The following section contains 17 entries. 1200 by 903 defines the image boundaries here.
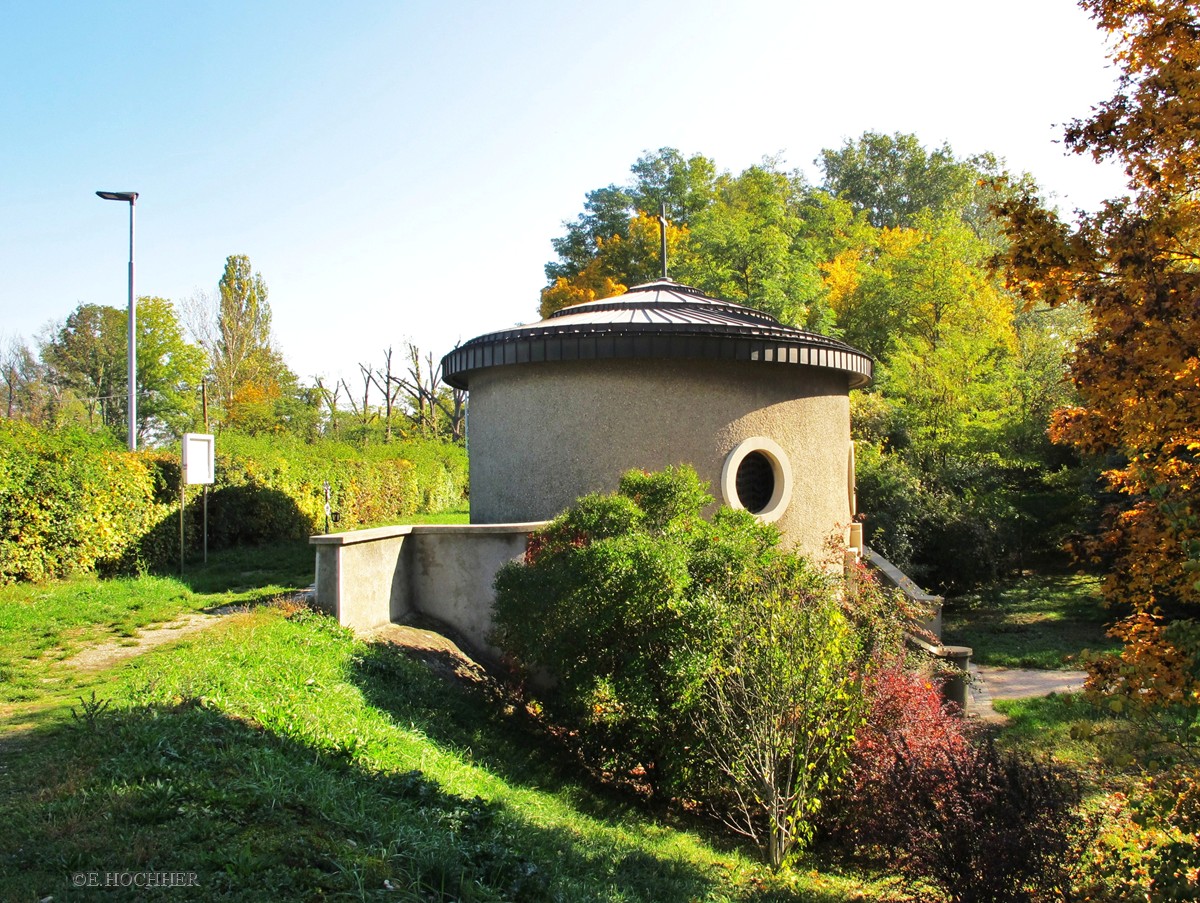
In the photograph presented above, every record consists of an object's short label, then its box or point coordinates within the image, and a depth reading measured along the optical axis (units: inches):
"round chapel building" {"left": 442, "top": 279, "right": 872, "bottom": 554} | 414.9
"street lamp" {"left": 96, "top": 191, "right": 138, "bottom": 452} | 620.7
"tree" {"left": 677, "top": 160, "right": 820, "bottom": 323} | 913.5
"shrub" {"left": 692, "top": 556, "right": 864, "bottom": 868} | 273.6
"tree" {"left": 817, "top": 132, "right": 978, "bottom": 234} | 1797.5
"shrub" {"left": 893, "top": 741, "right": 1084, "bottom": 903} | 211.0
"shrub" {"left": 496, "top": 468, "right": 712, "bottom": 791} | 278.1
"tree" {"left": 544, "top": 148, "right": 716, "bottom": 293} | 1501.0
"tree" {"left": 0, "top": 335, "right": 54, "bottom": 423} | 1472.7
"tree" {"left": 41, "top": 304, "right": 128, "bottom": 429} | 1458.5
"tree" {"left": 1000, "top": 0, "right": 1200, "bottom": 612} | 190.1
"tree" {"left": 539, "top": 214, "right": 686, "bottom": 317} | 1316.4
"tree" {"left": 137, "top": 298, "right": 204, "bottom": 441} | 1381.6
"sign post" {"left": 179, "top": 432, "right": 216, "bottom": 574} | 472.7
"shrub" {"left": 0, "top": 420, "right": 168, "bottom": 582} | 411.5
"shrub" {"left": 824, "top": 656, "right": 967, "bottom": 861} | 263.3
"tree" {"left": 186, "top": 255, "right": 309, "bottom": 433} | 1358.3
